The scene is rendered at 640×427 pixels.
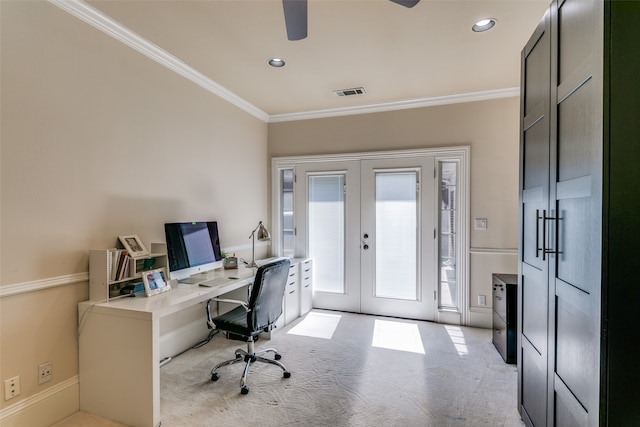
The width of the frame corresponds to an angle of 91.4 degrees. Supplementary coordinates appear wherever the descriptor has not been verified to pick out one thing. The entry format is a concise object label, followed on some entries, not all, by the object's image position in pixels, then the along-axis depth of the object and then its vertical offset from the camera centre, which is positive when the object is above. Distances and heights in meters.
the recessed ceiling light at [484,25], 2.25 +1.37
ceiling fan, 1.57 +1.05
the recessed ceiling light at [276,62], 2.82 +1.37
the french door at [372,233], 3.82 -0.29
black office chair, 2.37 -0.85
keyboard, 2.61 -0.62
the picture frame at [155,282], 2.27 -0.53
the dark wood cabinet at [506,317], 2.76 -0.97
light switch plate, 3.65 -0.16
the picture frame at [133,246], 2.28 -0.26
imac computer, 2.59 -0.34
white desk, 1.89 -0.92
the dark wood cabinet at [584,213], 1.05 -0.01
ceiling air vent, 3.50 +1.36
